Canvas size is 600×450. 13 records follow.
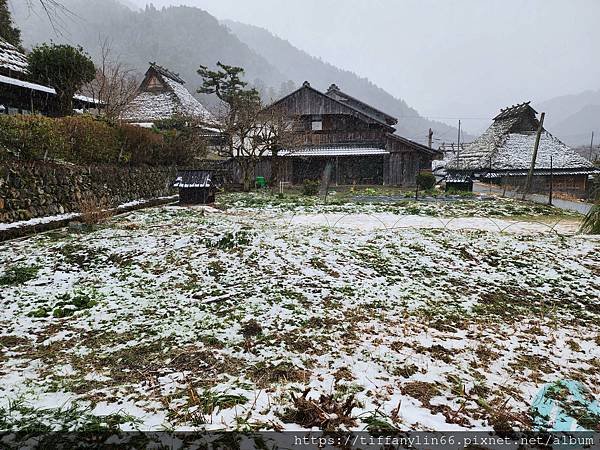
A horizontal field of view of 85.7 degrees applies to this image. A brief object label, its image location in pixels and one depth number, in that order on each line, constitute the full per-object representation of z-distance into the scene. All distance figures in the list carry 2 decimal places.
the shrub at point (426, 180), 22.08
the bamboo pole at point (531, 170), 17.02
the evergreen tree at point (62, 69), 10.35
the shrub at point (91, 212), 7.96
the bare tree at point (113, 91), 14.96
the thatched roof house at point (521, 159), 25.03
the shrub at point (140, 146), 11.89
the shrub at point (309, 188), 18.28
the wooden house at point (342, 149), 24.83
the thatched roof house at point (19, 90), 9.51
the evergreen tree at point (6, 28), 15.38
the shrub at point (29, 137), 6.91
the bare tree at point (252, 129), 19.16
